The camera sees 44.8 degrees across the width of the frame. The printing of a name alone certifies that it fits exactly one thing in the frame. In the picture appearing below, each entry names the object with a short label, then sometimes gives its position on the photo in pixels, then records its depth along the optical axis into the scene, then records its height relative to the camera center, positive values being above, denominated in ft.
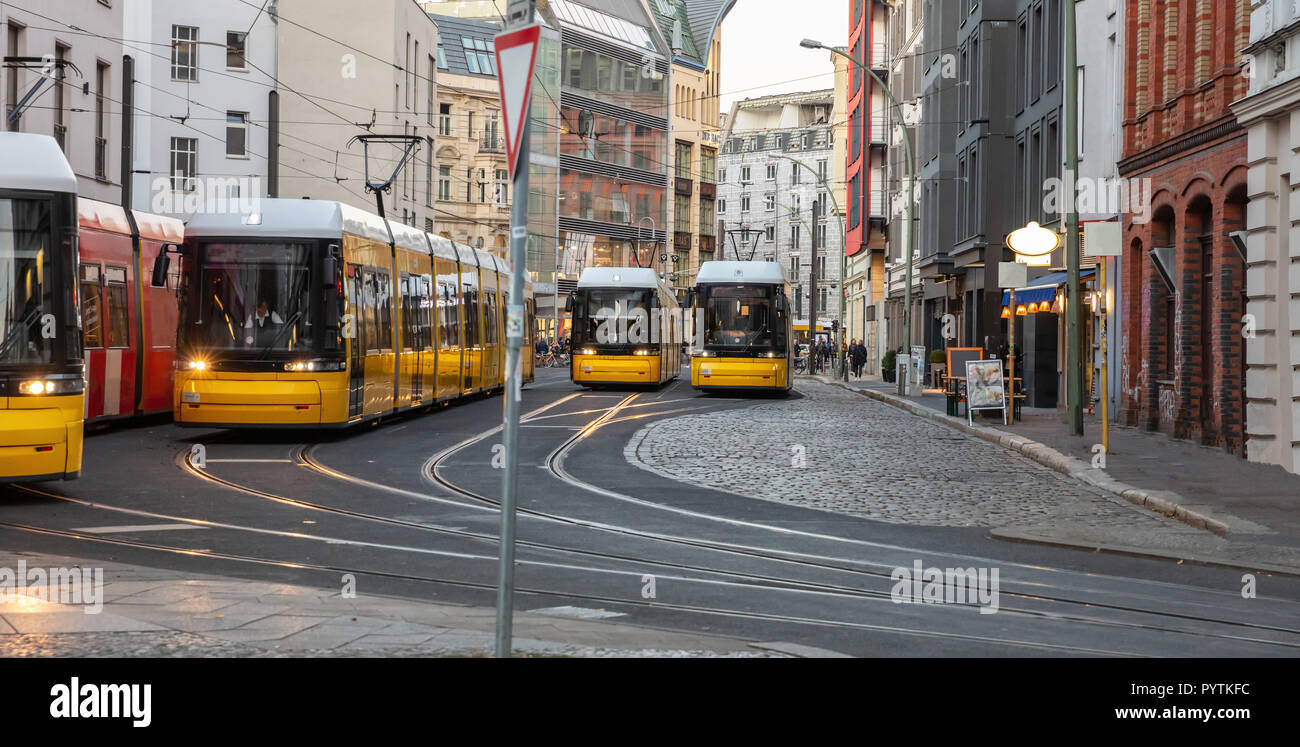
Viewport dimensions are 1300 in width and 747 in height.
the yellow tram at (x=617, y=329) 135.54 +2.37
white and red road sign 19.40 +3.50
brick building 71.00 +6.99
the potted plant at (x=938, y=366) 146.00 -0.66
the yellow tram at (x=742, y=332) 125.08 +1.99
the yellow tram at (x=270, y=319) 67.77 +1.42
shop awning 112.06 +5.21
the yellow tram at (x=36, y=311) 43.19 +1.06
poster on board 93.97 -1.57
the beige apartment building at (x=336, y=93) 197.26 +32.67
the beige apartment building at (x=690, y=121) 359.87 +55.42
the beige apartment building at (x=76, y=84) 115.34 +20.55
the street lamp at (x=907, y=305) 141.79 +4.89
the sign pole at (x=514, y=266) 19.65 +1.12
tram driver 68.13 +1.13
